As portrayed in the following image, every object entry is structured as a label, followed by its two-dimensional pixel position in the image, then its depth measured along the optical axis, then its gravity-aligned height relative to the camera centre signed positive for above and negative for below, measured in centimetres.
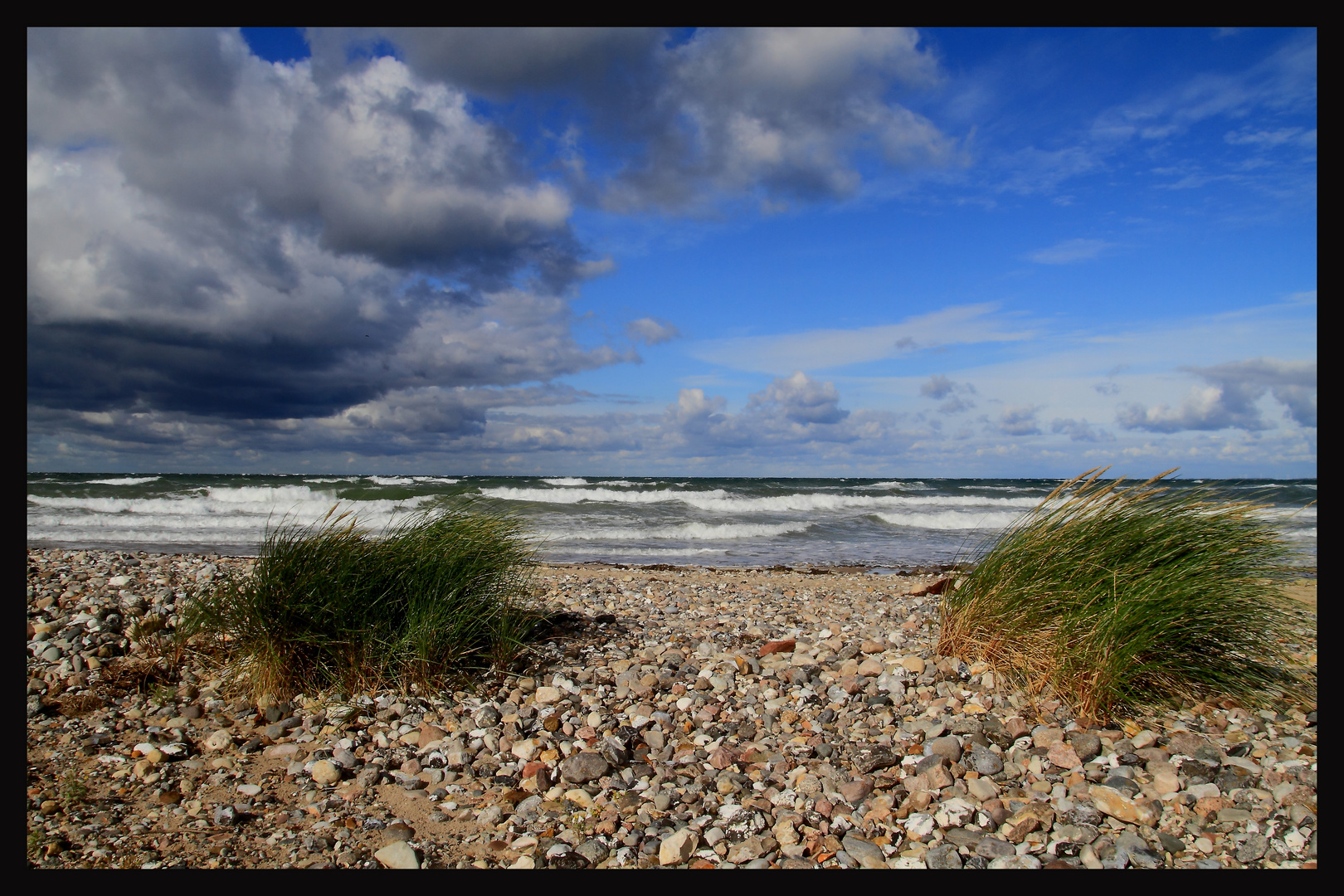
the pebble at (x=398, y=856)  308 -187
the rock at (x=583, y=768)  382 -181
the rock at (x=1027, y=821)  321 -180
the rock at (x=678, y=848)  313 -186
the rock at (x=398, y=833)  327 -187
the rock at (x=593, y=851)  314 -188
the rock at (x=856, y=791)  353 -179
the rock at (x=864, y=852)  308 -186
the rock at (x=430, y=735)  423 -179
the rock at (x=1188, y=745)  385 -169
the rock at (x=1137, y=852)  302 -183
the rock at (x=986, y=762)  375 -175
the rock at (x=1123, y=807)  331 -178
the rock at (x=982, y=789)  351 -177
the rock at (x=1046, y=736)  397 -169
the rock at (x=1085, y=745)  386 -170
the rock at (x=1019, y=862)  301 -185
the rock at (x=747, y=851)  312 -188
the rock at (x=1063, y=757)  375 -172
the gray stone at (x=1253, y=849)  306 -183
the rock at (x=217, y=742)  415 -179
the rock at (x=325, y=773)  384 -183
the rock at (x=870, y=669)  504 -162
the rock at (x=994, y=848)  308 -183
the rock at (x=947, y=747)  387 -172
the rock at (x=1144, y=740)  393 -169
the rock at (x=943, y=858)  303 -184
